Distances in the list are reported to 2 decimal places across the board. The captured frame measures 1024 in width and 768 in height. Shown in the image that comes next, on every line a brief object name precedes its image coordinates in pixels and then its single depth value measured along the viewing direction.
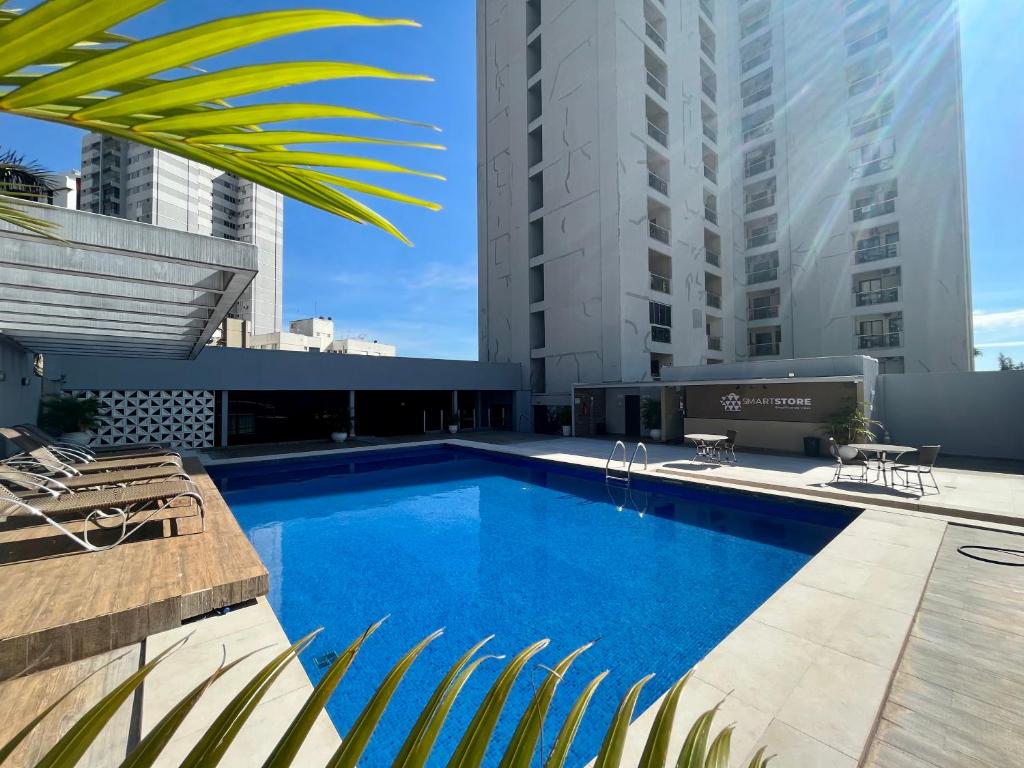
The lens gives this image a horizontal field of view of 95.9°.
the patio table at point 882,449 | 9.51
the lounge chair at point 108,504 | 5.43
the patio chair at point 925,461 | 9.33
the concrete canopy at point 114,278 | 4.77
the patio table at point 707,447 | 13.04
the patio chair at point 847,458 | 10.52
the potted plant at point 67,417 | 13.62
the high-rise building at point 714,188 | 22.03
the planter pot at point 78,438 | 13.37
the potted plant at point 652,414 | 19.16
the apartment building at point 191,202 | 56.62
